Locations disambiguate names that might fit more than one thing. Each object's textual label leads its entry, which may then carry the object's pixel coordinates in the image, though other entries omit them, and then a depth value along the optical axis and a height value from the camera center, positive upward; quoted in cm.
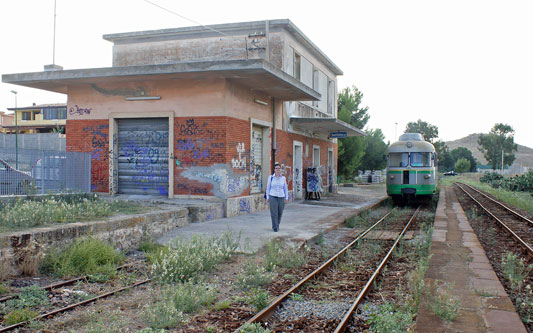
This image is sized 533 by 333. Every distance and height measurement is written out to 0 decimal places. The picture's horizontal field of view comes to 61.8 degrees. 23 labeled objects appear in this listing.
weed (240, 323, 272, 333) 445 -158
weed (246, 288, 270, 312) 541 -160
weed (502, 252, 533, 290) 640 -154
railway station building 1342 +173
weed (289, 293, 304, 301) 586 -165
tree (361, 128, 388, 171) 4538 +215
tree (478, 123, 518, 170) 10500 +680
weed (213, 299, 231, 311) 540 -163
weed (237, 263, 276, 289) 648 -157
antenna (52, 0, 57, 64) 1500 +413
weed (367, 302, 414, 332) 445 -156
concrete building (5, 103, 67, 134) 5718 +706
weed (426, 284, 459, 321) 469 -146
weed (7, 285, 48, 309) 532 -159
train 1942 +19
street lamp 1086 +30
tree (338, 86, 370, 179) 3388 +205
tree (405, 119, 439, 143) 9669 +964
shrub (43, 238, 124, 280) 695 -146
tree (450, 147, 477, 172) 13300 +585
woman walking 1095 -56
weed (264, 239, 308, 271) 771 -153
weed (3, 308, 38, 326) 476 -159
